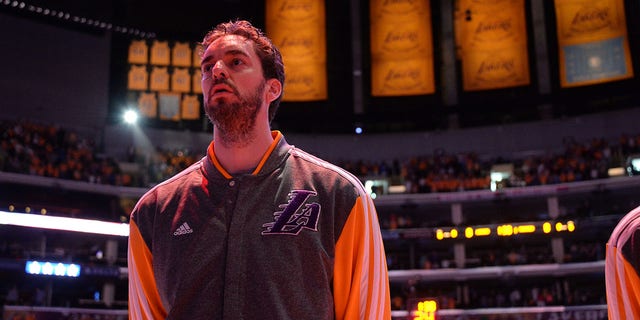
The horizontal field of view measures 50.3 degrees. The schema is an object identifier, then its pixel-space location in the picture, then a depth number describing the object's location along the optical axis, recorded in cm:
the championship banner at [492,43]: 3133
